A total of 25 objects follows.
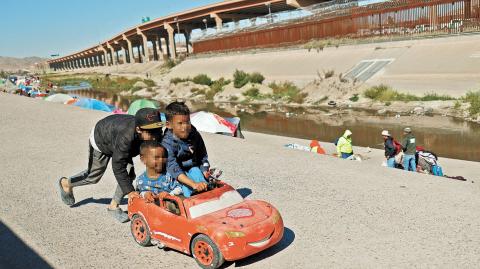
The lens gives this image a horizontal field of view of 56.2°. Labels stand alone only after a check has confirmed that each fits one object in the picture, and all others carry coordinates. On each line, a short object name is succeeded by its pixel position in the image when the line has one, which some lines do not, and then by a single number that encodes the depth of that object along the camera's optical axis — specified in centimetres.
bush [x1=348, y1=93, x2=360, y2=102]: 2853
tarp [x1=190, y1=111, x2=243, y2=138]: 1605
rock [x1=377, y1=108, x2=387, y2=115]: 2473
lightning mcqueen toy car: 487
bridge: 6386
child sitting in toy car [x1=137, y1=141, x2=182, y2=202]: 546
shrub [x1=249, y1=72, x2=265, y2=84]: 3969
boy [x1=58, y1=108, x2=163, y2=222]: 555
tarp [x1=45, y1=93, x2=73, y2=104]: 2666
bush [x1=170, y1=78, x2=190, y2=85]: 5043
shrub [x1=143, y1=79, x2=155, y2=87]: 5697
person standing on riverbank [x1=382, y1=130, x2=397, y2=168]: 1173
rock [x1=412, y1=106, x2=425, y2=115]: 2301
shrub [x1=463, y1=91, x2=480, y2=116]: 2080
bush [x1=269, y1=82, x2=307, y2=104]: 3192
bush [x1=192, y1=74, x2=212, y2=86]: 4622
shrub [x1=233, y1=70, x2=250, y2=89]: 3996
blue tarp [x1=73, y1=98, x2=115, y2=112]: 2316
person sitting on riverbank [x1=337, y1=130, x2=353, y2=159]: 1317
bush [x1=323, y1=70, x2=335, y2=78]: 3281
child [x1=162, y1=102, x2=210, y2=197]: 546
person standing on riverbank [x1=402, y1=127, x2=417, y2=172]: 1071
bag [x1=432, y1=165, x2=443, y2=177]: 1031
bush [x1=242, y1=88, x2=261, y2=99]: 3616
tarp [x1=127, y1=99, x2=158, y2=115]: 1592
